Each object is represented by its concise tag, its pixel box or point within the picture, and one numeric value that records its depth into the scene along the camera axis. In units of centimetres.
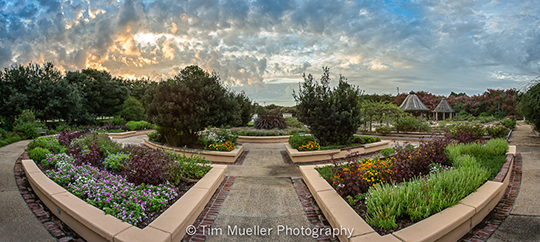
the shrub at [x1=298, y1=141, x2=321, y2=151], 875
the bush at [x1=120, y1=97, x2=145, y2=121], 2316
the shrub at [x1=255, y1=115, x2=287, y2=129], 1605
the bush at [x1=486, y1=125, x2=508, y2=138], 1219
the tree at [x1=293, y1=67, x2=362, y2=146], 917
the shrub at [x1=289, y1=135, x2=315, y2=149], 927
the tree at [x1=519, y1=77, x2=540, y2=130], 1027
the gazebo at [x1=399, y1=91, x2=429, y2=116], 2761
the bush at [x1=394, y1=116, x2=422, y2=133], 1577
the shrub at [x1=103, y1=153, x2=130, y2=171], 603
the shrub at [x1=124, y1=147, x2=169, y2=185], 474
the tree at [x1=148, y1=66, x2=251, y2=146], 948
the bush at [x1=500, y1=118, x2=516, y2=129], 1686
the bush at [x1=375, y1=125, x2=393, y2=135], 1497
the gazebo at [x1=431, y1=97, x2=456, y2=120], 3436
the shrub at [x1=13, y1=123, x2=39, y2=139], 1257
